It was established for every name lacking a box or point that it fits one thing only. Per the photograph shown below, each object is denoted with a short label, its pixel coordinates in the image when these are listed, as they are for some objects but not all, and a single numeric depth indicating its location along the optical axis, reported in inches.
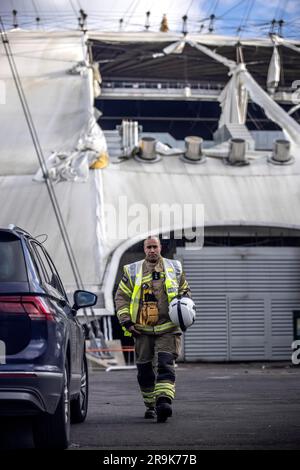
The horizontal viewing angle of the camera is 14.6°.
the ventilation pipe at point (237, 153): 1499.8
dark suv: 285.9
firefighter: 412.8
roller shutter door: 1286.9
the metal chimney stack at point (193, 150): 1489.9
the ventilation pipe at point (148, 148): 1465.3
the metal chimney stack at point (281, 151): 1503.4
